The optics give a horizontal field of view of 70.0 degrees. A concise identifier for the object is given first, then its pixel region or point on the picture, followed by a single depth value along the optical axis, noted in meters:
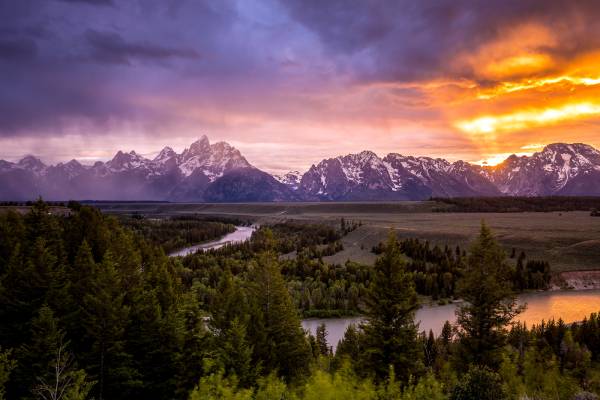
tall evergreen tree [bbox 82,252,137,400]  29.17
